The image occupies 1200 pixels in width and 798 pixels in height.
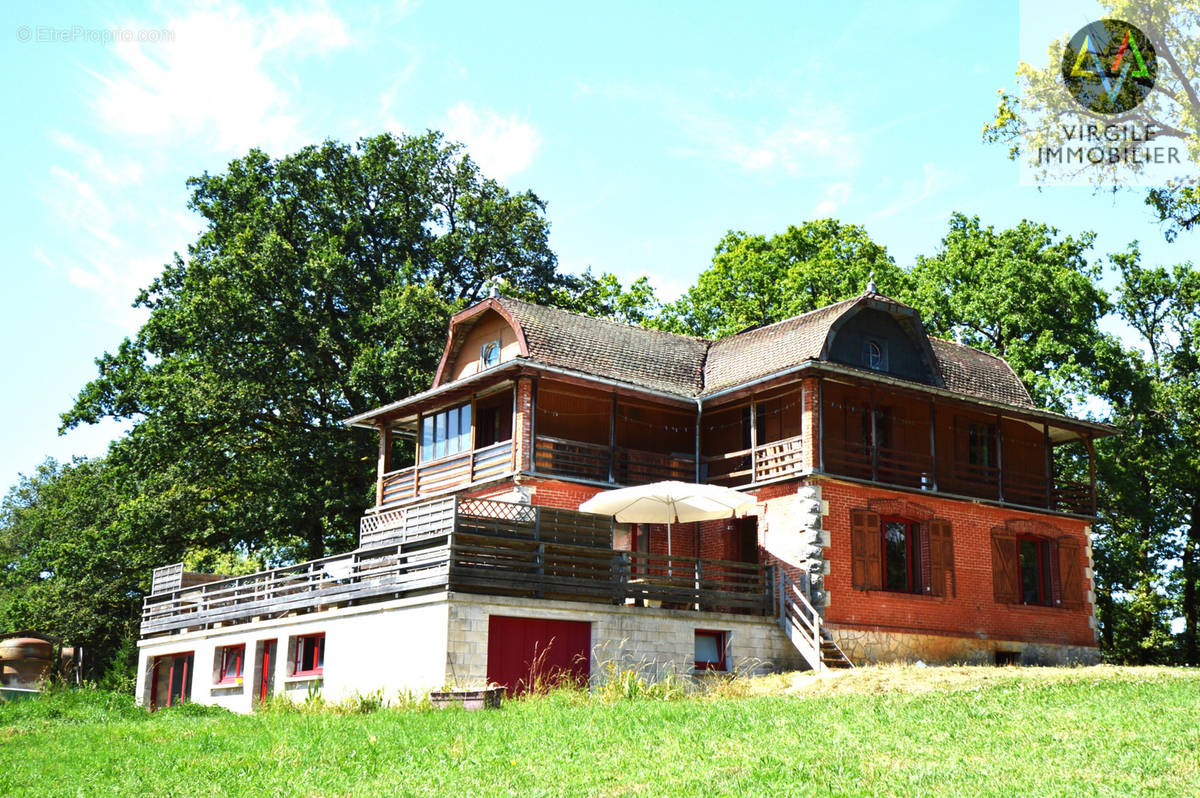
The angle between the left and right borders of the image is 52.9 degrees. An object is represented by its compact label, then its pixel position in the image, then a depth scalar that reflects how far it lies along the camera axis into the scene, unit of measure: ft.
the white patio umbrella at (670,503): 76.02
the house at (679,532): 70.33
